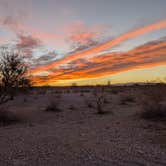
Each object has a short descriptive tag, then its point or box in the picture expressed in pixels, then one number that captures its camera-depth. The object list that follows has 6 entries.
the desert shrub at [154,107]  10.70
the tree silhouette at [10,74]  12.15
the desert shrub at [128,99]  19.99
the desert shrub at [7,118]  10.10
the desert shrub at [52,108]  14.20
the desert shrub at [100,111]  12.94
